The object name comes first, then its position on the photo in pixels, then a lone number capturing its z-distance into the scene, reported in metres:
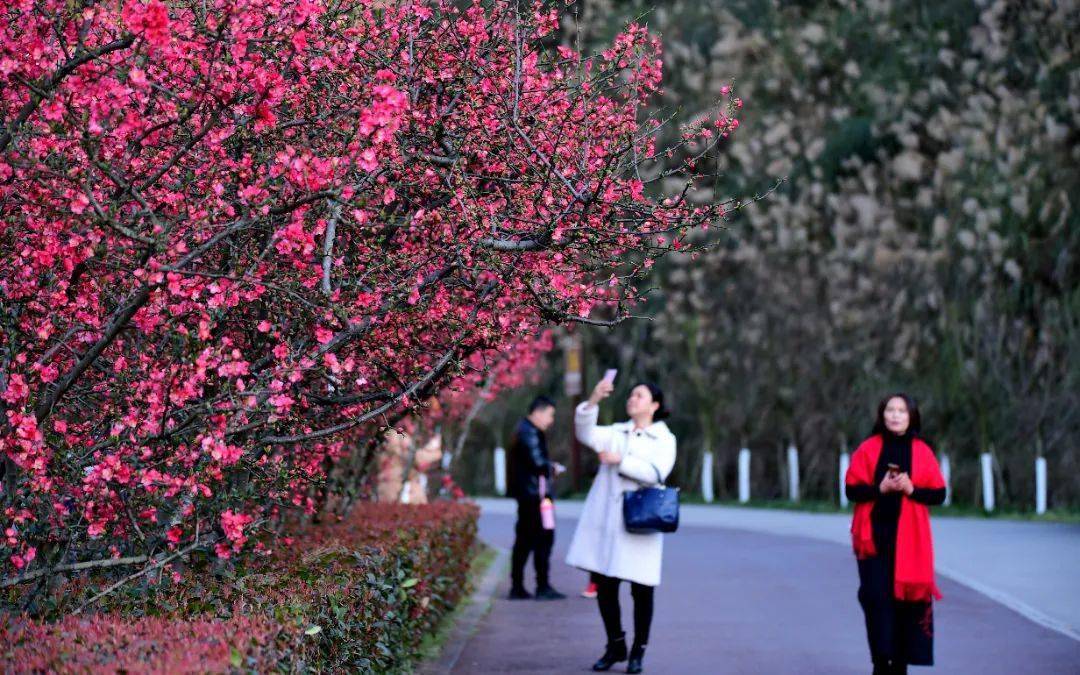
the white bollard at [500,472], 44.34
